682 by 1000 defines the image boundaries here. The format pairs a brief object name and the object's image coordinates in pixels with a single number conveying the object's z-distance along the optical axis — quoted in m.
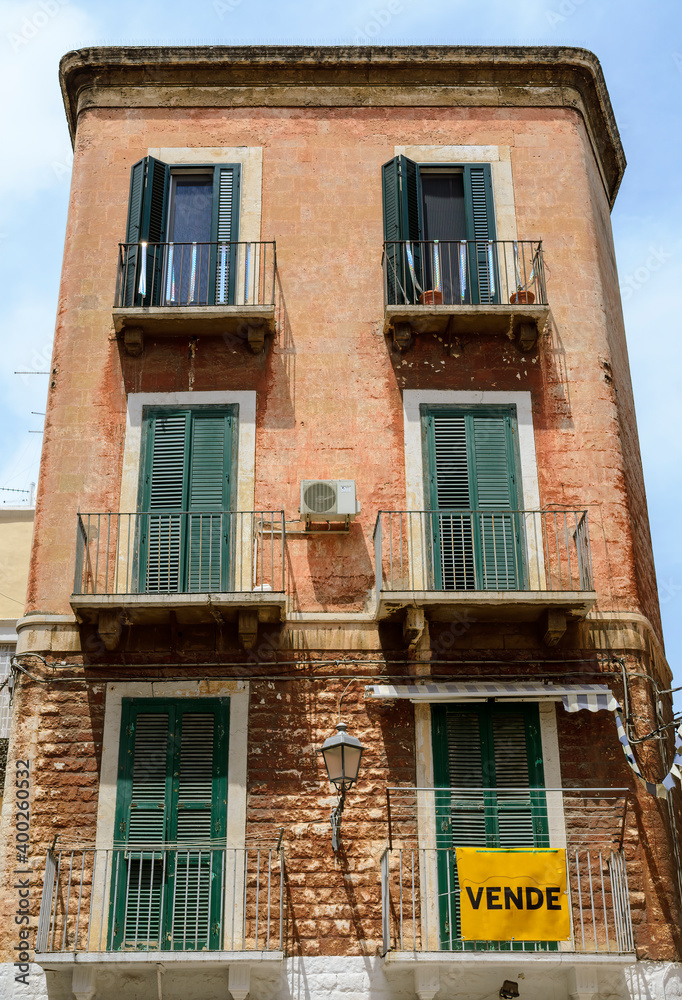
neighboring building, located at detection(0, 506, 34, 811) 17.98
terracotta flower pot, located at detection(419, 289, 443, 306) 14.84
